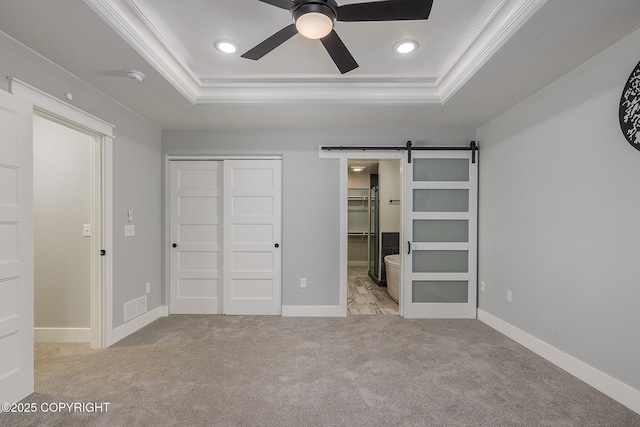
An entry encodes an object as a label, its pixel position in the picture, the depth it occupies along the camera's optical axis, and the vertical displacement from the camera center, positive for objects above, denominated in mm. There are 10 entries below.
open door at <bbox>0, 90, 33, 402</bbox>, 1785 -268
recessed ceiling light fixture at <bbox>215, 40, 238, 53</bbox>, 2197 +1299
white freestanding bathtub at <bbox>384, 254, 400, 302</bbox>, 4384 -1054
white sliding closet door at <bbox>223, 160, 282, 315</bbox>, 3662 -329
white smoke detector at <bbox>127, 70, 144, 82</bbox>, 2248 +1079
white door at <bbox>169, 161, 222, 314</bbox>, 3693 -324
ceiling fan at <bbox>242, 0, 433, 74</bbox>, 1401 +1022
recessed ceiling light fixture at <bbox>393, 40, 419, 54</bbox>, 2178 +1298
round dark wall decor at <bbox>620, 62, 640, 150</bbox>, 1789 +668
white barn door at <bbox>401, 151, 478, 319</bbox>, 3592 -306
